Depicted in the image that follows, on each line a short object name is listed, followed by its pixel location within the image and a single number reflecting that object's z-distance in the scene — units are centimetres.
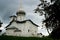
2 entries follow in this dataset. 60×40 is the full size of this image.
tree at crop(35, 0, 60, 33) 1195
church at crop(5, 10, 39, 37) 2257
